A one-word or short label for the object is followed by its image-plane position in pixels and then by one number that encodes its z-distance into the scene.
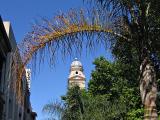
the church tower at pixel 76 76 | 63.93
